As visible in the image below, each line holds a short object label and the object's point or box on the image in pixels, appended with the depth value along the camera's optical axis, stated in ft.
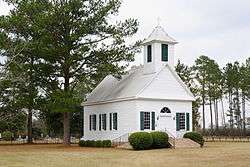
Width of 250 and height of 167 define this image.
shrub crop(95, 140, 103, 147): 142.53
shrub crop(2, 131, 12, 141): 241.53
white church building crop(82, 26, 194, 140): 136.46
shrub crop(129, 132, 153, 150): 117.70
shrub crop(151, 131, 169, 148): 121.90
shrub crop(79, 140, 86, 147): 153.95
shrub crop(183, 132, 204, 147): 131.22
